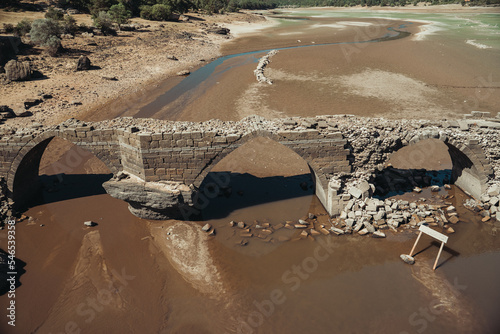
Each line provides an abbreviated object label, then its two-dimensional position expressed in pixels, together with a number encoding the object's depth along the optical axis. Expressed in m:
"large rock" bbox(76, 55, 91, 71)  28.23
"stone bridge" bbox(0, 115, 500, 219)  11.23
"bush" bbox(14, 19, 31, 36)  31.21
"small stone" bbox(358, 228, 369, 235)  11.71
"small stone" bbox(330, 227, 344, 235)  11.78
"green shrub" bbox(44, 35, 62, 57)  29.41
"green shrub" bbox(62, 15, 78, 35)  35.00
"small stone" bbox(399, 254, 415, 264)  10.51
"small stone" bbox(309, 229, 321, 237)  11.96
